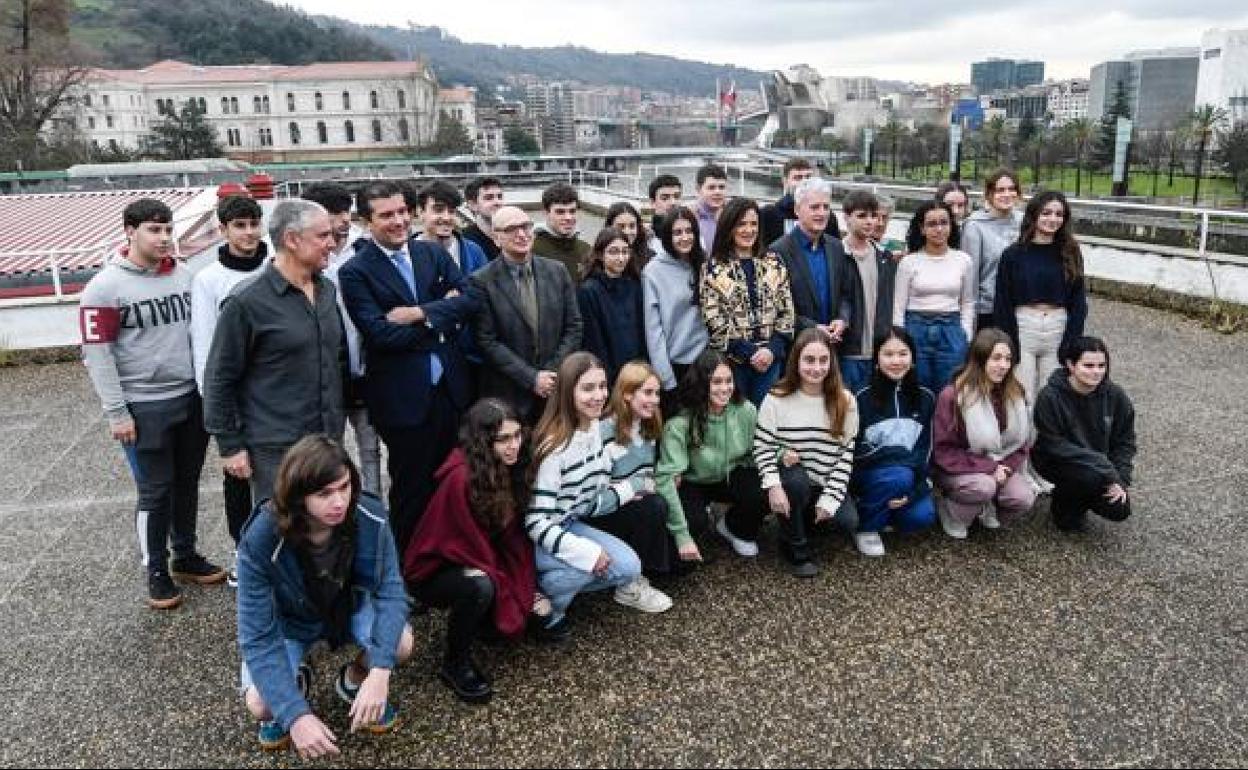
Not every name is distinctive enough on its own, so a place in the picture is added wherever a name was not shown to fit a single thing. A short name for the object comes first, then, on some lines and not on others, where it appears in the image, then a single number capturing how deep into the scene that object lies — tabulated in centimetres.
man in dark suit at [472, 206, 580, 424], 347
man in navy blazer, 326
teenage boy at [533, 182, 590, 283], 403
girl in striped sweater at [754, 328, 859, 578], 347
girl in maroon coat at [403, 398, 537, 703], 273
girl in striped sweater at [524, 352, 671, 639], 294
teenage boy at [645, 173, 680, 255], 506
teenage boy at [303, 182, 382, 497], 331
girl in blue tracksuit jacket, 359
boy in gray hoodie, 316
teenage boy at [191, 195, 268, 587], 310
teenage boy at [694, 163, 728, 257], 477
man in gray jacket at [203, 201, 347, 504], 278
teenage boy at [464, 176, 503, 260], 458
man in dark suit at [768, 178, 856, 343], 398
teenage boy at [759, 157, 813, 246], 500
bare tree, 4016
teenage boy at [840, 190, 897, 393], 400
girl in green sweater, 346
